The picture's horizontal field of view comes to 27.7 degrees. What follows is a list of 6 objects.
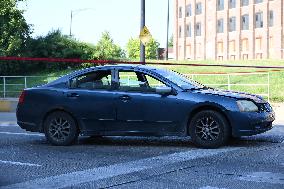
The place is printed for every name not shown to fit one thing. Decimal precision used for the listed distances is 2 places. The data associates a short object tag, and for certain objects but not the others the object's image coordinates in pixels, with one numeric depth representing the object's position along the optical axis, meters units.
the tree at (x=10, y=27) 43.06
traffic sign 18.59
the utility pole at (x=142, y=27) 18.78
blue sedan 9.52
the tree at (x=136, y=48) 118.94
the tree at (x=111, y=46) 108.06
